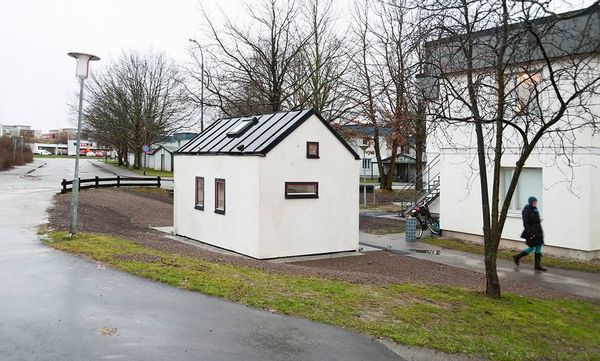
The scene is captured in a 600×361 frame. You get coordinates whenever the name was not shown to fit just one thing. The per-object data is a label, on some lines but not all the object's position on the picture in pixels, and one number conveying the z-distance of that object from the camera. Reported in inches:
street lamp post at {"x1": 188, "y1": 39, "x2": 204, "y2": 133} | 1175.4
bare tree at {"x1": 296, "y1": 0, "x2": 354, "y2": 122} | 1239.5
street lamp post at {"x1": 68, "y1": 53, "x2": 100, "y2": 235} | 485.1
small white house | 559.2
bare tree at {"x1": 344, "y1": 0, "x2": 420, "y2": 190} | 1220.7
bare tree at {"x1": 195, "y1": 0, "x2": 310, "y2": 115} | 1150.3
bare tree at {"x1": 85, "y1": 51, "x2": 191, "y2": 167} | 2218.3
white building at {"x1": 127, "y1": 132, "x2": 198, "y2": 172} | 2773.1
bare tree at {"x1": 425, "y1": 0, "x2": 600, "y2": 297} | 324.5
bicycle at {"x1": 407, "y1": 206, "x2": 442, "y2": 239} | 764.3
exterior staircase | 865.5
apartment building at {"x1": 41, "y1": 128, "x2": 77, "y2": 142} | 5816.9
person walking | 530.3
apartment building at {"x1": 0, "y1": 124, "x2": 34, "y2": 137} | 3457.2
